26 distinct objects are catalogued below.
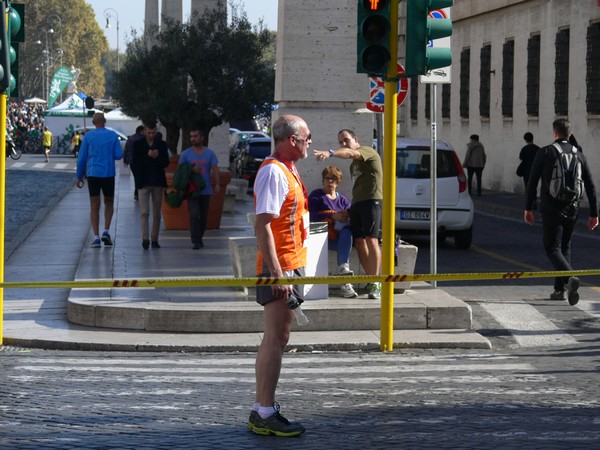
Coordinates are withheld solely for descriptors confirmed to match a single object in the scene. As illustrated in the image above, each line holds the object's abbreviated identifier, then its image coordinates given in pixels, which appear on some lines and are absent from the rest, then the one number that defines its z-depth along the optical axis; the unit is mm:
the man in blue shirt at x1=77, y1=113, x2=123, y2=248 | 18109
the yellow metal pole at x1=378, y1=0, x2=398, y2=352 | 10867
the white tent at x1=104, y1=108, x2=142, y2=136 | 74188
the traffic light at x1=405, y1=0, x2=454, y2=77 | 10938
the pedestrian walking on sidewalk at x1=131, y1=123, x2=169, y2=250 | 18250
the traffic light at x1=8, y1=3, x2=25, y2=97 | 11438
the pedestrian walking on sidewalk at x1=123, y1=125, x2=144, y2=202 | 21289
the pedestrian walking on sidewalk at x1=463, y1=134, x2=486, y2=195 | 36531
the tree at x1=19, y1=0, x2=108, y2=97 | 149250
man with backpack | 13695
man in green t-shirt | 12852
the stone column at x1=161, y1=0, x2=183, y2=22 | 37747
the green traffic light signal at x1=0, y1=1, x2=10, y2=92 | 10992
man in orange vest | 7520
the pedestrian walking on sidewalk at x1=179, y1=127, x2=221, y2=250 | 18047
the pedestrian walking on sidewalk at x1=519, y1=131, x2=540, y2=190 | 30439
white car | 20531
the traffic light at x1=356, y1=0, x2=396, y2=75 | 10812
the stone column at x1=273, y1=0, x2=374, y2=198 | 13914
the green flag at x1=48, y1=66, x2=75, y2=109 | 82062
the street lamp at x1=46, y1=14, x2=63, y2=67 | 146662
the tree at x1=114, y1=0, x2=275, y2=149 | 27500
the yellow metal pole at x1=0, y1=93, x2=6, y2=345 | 11305
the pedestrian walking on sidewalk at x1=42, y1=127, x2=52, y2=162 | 62531
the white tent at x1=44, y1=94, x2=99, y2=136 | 72750
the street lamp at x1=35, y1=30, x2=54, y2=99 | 138200
